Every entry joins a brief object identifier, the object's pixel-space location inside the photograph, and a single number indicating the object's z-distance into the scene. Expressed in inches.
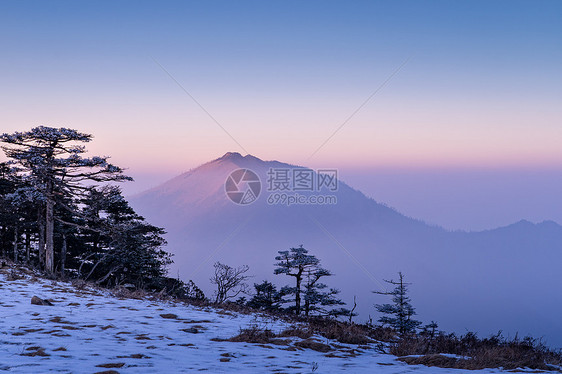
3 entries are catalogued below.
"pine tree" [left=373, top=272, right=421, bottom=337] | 1242.5
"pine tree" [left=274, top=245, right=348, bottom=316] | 1419.8
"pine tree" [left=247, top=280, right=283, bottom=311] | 1550.2
